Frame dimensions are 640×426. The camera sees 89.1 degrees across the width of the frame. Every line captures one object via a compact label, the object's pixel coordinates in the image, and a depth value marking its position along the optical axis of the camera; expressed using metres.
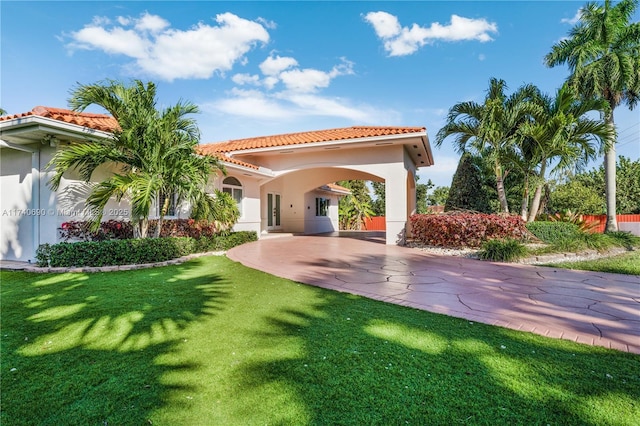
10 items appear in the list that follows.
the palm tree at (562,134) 12.34
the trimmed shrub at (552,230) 11.78
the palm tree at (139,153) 8.02
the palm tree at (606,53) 14.38
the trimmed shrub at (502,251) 9.89
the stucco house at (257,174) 8.84
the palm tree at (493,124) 13.22
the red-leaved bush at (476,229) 11.33
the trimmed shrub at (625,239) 12.41
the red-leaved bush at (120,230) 8.98
